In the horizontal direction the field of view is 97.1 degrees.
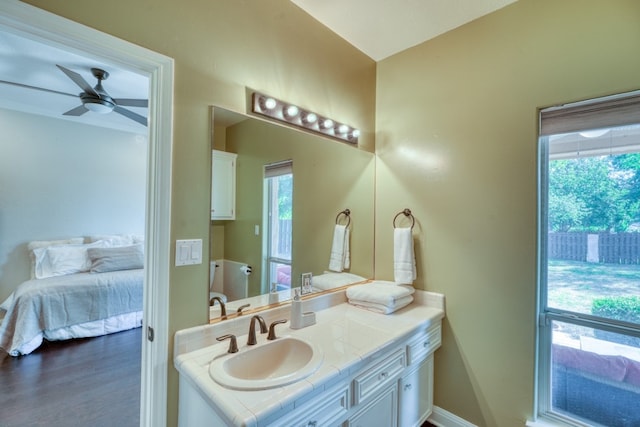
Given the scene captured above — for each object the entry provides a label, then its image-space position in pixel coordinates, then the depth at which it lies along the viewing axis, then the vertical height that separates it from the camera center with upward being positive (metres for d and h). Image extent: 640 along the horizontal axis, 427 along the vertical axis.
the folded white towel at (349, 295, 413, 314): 1.81 -0.59
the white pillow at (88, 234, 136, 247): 4.27 -0.38
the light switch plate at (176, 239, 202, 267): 1.26 -0.17
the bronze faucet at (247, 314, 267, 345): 1.31 -0.55
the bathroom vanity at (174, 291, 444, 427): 0.97 -0.62
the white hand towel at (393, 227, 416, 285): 1.99 -0.29
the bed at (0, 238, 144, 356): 2.93 -0.94
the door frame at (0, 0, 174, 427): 1.20 -0.07
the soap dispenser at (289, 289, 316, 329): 1.55 -0.56
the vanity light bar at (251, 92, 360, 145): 1.57 +0.63
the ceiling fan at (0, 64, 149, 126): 2.52 +1.19
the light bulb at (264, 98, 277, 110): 1.58 +0.64
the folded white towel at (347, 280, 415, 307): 1.82 -0.51
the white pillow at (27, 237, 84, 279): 3.67 -0.41
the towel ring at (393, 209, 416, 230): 2.08 +0.03
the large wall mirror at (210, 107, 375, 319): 1.50 +0.04
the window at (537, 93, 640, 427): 1.43 -0.24
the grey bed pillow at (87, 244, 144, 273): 3.74 -0.60
